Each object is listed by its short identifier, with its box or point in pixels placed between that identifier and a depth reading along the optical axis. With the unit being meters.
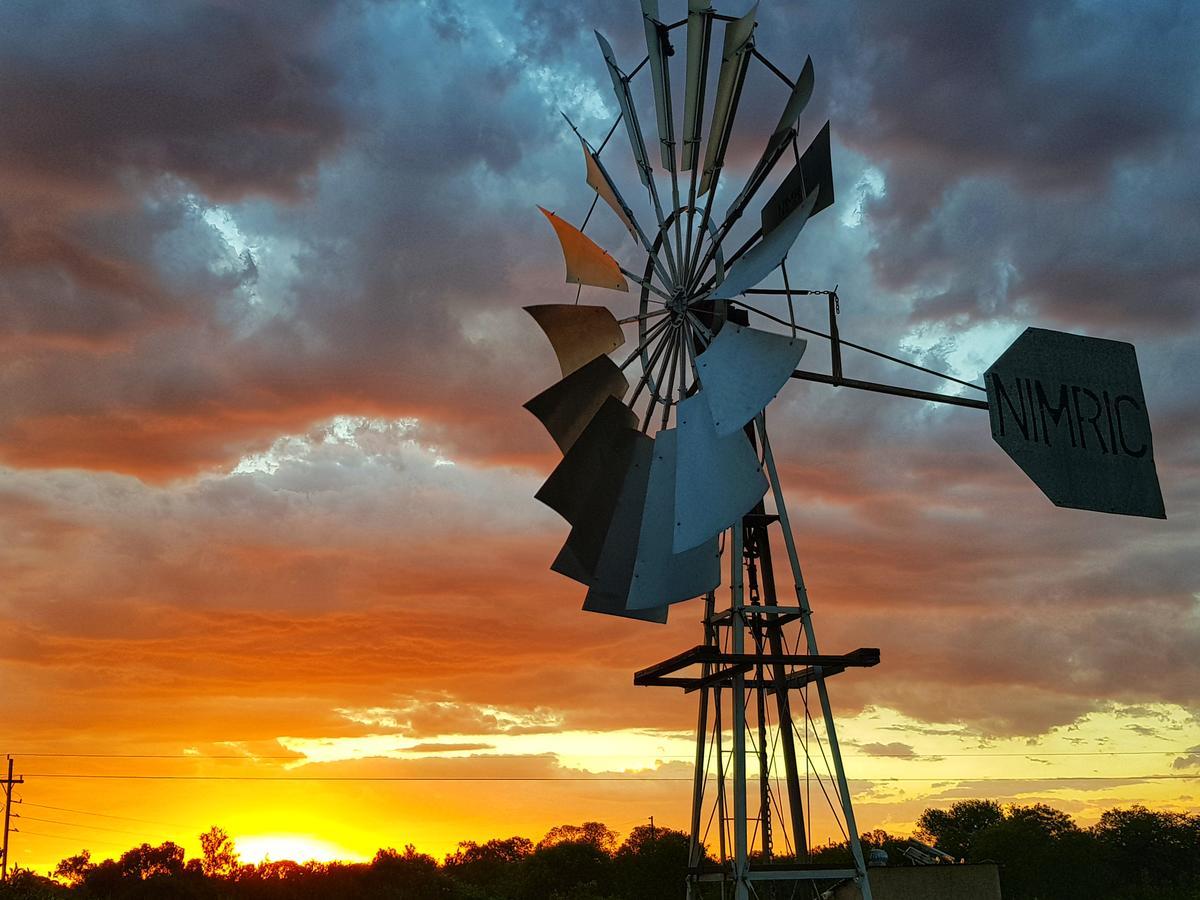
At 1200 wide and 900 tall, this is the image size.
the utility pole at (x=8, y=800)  64.29
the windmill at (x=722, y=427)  14.97
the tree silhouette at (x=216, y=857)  63.41
